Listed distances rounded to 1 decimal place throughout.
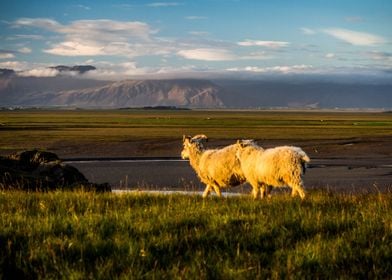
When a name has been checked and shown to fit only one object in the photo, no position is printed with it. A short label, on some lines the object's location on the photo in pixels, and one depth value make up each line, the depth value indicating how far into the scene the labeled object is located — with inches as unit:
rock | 612.1
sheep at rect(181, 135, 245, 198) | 580.4
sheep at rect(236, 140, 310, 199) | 501.7
